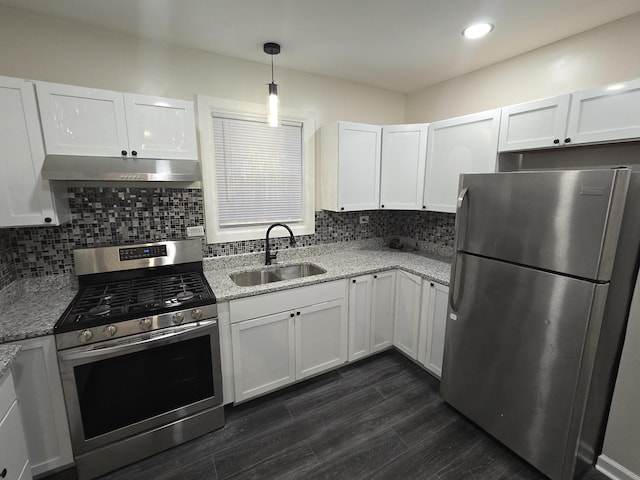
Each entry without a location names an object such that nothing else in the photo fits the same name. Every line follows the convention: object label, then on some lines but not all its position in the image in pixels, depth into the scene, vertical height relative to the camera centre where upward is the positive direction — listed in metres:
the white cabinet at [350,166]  2.58 +0.26
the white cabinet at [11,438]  1.12 -1.00
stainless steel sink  2.48 -0.71
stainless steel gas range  1.53 -0.94
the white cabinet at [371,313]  2.45 -1.04
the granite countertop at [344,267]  2.02 -0.63
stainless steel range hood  1.57 +0.14
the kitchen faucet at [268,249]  2.48 -0.47
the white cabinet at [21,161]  1.51 +0.16
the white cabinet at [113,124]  1.60 +0.41
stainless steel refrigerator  1.35 -0.55
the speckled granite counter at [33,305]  1.42 -0.65
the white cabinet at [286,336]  2.00 -1.06
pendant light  1.87 +0.58
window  2.32 +0.21
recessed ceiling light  1.80 +1.04
